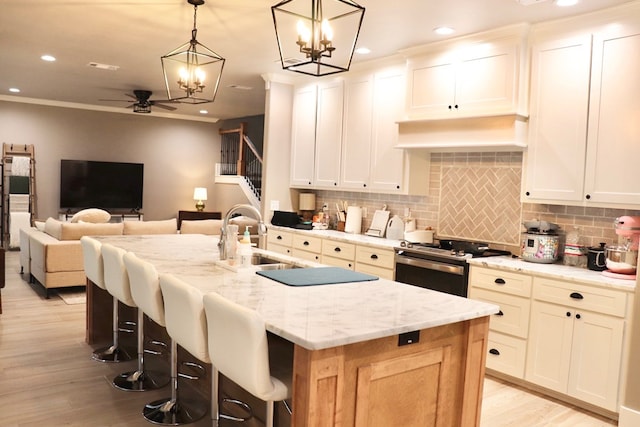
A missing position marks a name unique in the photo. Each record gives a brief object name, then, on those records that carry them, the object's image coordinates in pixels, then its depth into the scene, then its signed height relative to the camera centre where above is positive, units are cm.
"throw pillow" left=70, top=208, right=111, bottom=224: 648 -48
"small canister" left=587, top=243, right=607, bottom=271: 372 -42
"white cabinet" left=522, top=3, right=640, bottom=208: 352 +62
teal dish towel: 282 -50
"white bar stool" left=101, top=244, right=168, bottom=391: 333 -77
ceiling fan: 765 +125
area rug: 587 -139
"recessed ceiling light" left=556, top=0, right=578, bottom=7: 351 +133
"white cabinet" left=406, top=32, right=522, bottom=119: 413 +98
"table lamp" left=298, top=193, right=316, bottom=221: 659 -18
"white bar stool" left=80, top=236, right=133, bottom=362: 379 -74
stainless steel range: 419 -59
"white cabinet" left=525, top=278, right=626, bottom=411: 335 -96
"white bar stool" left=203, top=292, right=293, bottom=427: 200 -66
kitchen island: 192 -64
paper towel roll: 592 -35
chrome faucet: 328 -29
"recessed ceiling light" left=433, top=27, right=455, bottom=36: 427 +135
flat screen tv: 1023 -13
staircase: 1034 +40
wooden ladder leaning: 957 -13
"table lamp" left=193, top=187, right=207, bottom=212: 1132 -29
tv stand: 1073 -73
